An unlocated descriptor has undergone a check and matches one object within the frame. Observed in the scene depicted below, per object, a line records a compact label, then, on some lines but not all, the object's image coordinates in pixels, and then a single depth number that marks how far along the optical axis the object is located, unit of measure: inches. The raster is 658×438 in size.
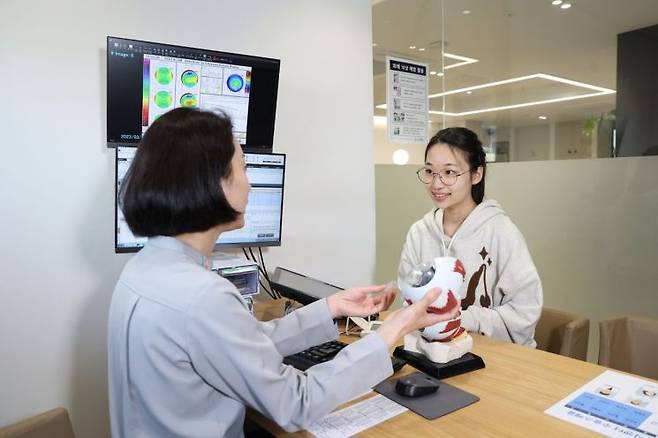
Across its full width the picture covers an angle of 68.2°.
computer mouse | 43.8
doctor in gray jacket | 33.3
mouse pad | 41.2
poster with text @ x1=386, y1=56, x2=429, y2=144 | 104.1
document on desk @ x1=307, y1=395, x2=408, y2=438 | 38.9
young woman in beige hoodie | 65.1
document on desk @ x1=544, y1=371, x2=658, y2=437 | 37.4
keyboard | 50.6
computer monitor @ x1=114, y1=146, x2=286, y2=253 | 71.3
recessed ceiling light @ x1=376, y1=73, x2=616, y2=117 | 102.7
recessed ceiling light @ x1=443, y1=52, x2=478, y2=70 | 124.7
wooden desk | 37.9
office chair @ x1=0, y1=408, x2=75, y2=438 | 43.8
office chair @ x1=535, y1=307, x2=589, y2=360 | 69.6
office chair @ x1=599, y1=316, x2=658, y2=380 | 63.6
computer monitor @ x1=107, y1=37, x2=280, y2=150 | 64.2
